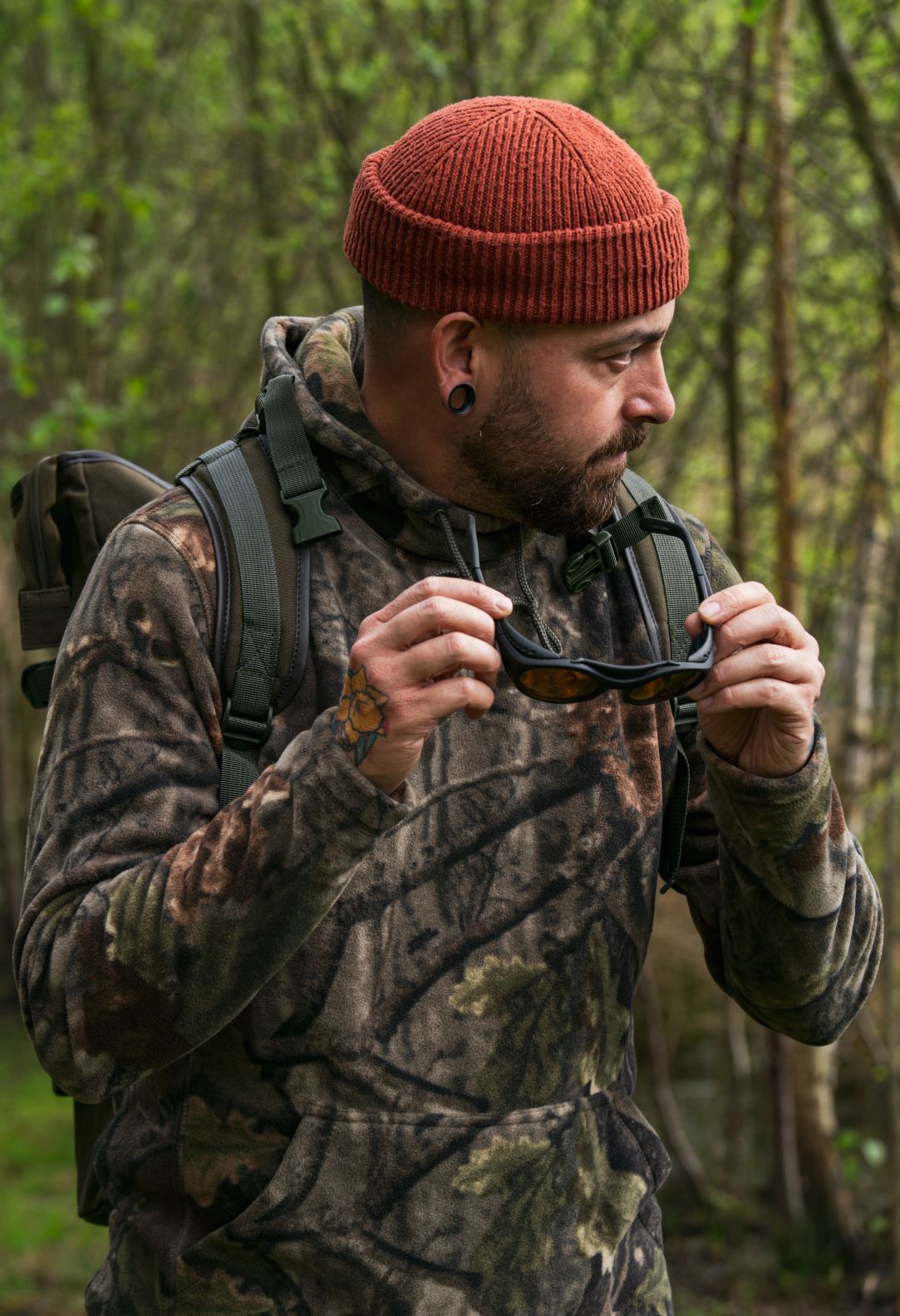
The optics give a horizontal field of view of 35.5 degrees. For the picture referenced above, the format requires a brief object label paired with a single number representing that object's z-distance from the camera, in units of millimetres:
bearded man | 1728
